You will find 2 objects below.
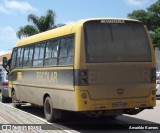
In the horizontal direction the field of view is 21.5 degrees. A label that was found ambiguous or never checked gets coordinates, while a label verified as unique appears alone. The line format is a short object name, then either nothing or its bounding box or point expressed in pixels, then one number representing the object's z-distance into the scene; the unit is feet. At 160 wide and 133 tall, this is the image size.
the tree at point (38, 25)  177.17
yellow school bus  34.96
